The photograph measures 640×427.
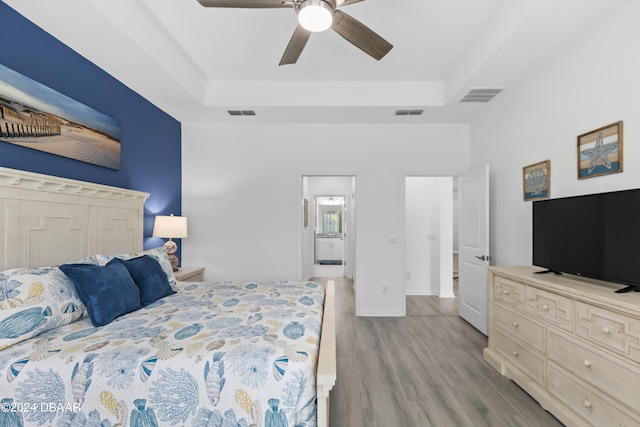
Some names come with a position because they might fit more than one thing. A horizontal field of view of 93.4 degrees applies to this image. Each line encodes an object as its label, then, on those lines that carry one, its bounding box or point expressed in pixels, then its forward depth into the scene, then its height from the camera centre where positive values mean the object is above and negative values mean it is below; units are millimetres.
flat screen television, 1723 -107
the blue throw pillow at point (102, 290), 1783 -445
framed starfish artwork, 2068 +503
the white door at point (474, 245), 3443 -312
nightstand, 3352 -649
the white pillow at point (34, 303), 1508 -461
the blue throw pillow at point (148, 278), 2223 -453
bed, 1309 -623
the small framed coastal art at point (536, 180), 2738 +376
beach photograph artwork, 1979 +730
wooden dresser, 1576 -794
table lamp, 3424 -125
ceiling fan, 1759 +1261
